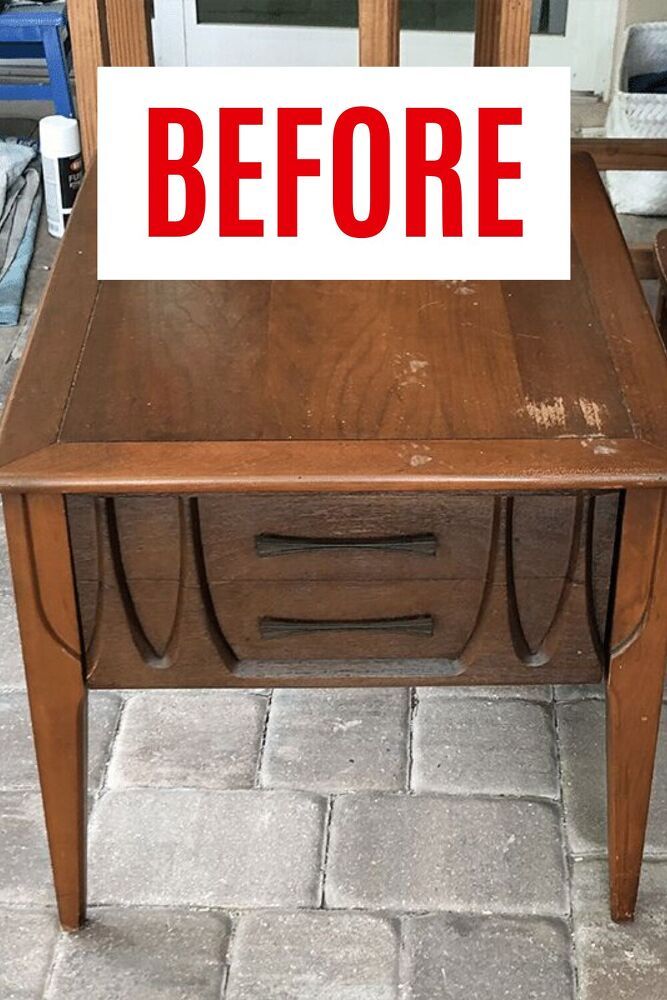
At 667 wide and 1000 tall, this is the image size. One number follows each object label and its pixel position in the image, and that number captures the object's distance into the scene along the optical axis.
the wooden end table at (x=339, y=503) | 0.91
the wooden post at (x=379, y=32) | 1.32
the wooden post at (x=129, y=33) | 1.38
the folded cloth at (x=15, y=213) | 2.22
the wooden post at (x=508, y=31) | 1.33
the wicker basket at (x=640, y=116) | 2.38
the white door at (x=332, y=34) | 2.91
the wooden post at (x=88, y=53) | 1.33
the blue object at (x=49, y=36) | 2.46
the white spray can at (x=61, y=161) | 2.33
